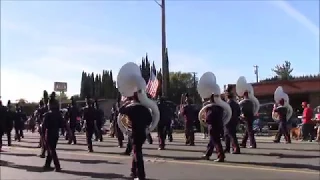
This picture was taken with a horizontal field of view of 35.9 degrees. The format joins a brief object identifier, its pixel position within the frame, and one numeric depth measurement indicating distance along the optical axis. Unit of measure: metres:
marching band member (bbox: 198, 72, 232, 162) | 12.77
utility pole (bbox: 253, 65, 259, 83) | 83.86
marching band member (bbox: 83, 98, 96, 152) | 16.47
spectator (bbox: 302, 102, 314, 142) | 19.97
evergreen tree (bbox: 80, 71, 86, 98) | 97.97
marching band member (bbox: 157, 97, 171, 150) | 17.55
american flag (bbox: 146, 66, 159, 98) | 27.17
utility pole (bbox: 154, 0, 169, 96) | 27.88
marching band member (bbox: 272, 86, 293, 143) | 18.59
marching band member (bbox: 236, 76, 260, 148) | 16.17
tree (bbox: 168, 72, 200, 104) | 83.55
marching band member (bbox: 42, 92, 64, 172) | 12.16
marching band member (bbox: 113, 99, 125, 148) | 18.79
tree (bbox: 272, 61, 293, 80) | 77.88
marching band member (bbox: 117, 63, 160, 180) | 9.90
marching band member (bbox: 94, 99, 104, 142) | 17.98
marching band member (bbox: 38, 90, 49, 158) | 14.94
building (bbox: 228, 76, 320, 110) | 39.69
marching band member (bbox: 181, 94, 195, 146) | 18.98
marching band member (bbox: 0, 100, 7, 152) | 16.86
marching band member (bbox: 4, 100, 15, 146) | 20.75
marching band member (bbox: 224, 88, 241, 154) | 14.49
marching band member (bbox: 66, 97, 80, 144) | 22.64
